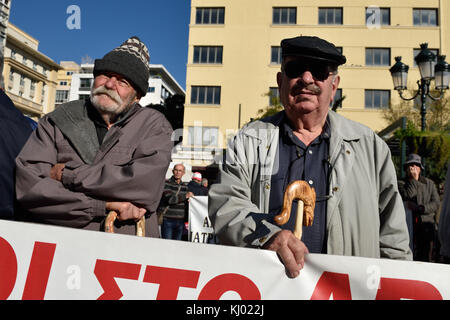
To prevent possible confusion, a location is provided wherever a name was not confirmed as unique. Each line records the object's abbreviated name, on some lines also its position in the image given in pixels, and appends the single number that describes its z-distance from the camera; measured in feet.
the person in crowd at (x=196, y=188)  24.71
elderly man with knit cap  6.78
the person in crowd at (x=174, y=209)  21.94
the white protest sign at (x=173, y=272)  5.39
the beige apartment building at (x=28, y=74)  211.20
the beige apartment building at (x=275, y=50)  86.69
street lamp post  23.82
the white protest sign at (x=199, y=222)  23.18
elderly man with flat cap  6.34
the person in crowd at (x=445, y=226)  8.27
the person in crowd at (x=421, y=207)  18.33
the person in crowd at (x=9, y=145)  6.76
